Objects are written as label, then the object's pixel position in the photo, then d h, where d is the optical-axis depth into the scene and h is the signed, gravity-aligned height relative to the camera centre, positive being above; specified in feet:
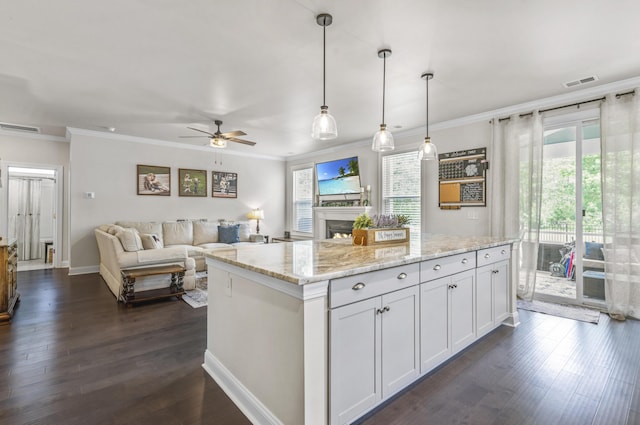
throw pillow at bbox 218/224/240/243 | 21.84 -1.42
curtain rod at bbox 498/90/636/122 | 11.13 +4.53
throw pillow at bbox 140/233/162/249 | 15.01 -1.38
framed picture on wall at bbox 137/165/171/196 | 20.29 +2.33
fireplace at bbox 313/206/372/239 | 20.66 -0.15
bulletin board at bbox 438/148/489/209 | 14.96 +1.92
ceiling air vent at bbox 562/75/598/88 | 10.84 +4.95
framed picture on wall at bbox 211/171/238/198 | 23.52 +2.35
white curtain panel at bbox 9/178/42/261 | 22.09 -0.11
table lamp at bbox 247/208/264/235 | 24.81 -0.04
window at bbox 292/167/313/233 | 25.63 +1.25
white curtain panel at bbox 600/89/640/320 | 10.94 +0.51
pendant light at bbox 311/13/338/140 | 7.65 +2.28
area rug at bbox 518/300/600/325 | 11.24 -3.73
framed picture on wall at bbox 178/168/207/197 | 21.91 +2.35
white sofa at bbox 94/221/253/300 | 13.46 -1.75
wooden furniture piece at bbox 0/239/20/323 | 10.71 -2.45
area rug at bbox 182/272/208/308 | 12.90 -3.72
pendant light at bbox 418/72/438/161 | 10.16 +2.16
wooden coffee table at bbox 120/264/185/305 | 12.53 -3.01
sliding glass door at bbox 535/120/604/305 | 12.30 -0.08
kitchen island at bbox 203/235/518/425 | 4.92 -2.13
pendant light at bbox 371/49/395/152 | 9.06 +2.28
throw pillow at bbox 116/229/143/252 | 13.67 -1.20
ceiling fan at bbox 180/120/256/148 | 15.54 +3.93
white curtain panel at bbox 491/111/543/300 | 13.16 +1.30
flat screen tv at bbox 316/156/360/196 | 21.21 +2.82
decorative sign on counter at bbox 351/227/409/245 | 8.41 -0.59
